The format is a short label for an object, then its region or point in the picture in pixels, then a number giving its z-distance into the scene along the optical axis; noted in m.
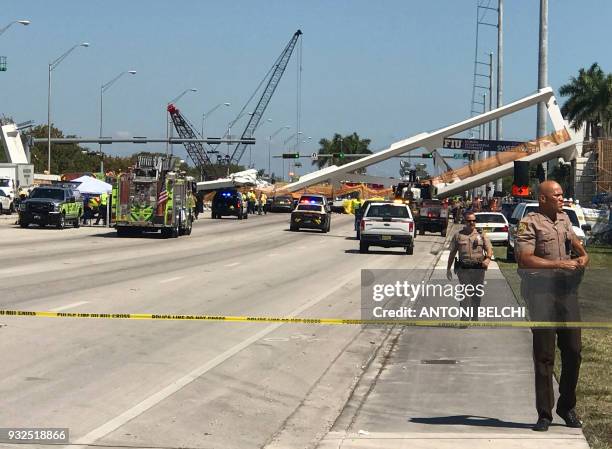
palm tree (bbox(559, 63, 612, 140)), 103.50
